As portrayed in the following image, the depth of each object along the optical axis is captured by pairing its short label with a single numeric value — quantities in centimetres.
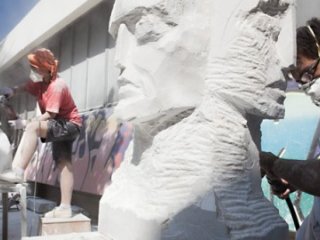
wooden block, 304
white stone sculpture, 153
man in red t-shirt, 306
